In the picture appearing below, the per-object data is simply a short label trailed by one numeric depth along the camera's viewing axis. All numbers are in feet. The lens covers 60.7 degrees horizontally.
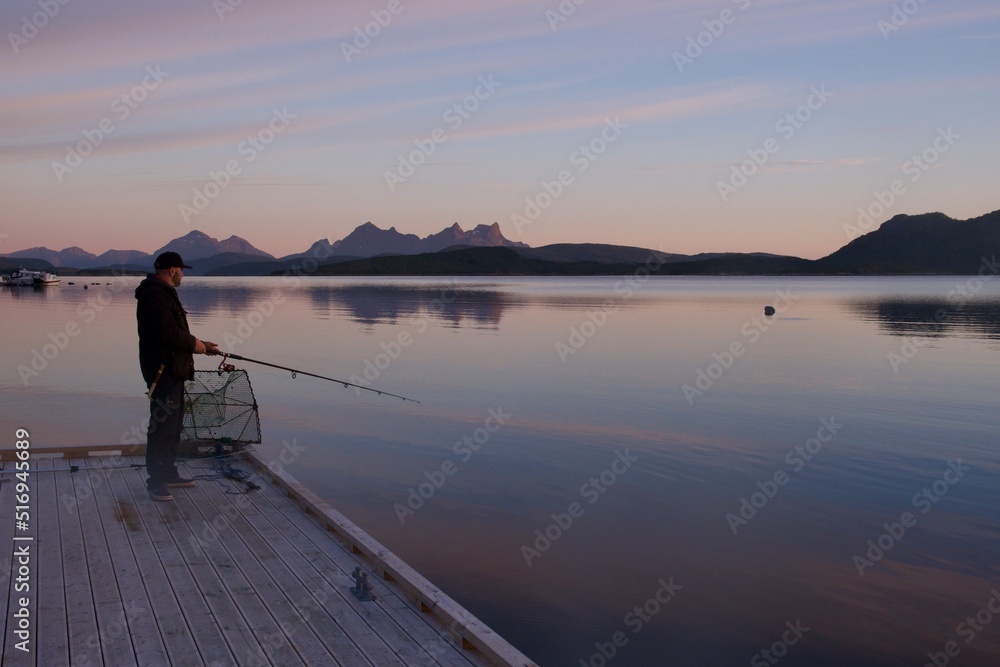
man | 25.35
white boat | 350.43
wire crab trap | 32.30
